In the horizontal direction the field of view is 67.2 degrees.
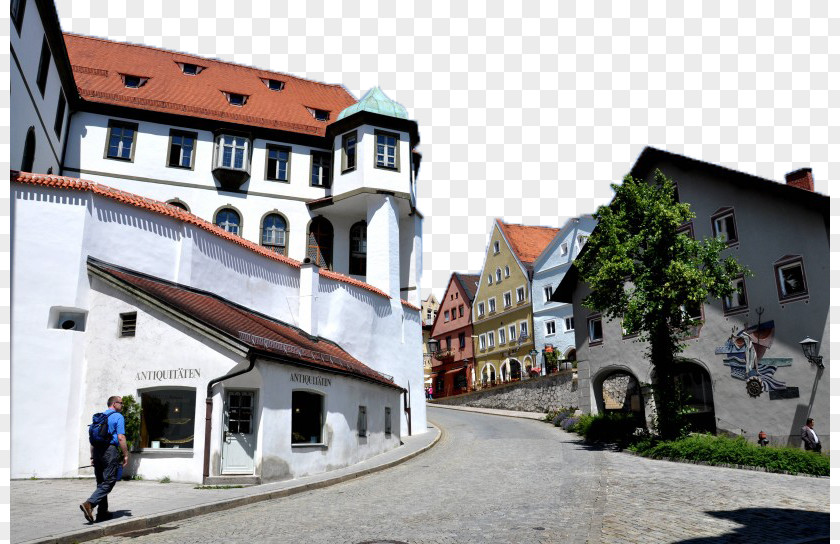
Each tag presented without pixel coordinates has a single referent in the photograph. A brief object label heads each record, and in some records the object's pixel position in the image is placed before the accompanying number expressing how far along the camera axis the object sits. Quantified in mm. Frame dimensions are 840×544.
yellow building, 48719
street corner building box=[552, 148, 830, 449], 20297
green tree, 20547
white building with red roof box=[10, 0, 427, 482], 14781
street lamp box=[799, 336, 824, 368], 19859
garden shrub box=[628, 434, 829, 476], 15766
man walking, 9297
